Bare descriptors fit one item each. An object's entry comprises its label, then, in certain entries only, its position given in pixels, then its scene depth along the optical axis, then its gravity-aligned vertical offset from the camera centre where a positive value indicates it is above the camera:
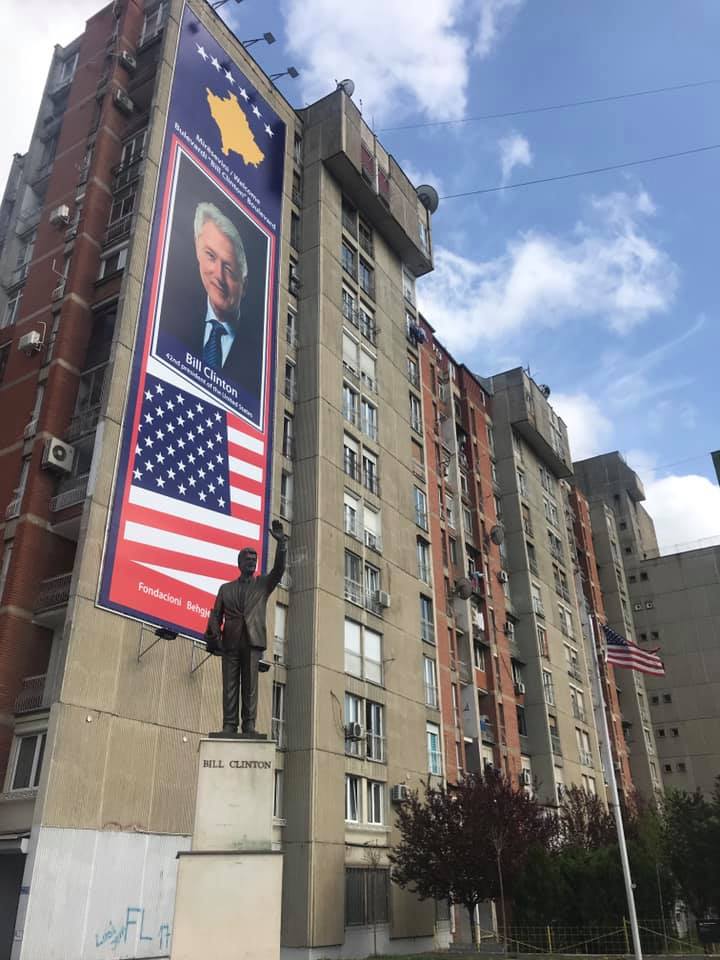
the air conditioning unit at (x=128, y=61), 39.78 +36.11
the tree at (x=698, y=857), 32.06 +1.86
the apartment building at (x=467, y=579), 46.53 +18.61
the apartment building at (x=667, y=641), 75.69 +23.27
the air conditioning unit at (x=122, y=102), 38.97 +33.71
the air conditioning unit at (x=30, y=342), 33.47 +20.52
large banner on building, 29.73 +20.55
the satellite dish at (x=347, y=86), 51.66 +45.80
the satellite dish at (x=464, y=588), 48.84 +16.83
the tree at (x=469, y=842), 32.00 +2.48
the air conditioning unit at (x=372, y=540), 41.09 +16.43
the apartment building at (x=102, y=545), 25.83 +13.37
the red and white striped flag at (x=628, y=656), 26.39 +7.21
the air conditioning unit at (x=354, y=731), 34.66 +6.80
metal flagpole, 23.53 +3.38
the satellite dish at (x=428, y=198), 60.53 +45.85
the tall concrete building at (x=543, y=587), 55.00 +21.59
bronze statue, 14.78 +4.49
